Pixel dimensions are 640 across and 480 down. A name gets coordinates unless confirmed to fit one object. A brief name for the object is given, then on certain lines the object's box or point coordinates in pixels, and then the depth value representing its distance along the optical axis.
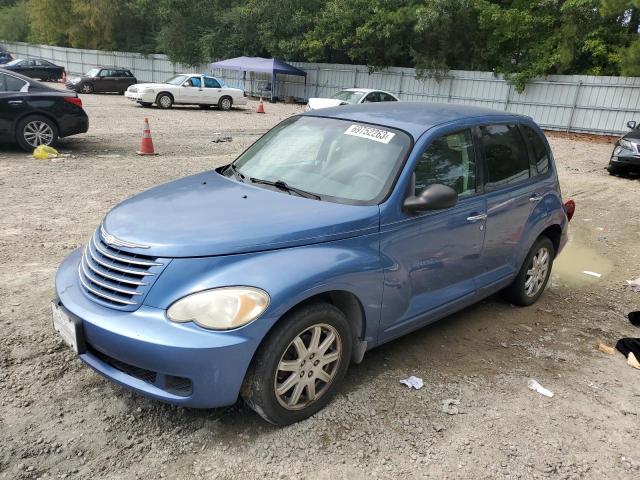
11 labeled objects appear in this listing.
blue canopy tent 28.81
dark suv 26.33
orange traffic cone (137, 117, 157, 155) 10.95
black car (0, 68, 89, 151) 9.56
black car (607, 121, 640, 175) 11.26
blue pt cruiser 2.57
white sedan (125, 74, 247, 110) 21.20
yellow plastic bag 9.79
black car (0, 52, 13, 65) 35.81
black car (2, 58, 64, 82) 31.00
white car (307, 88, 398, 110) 18.48
